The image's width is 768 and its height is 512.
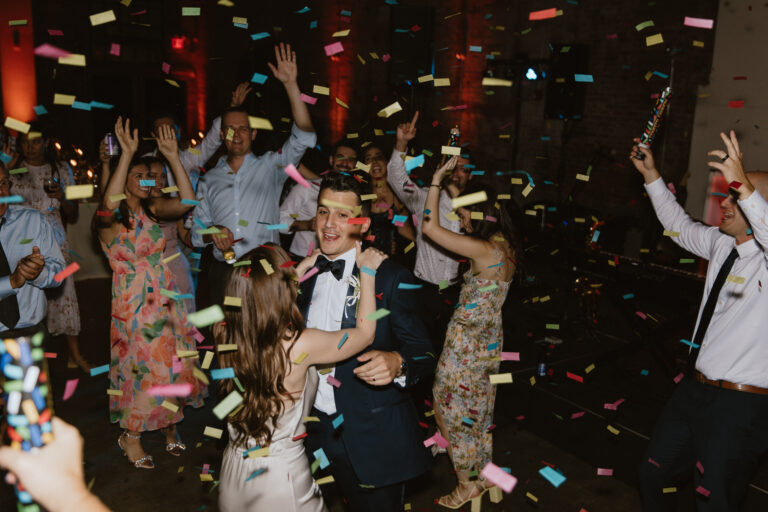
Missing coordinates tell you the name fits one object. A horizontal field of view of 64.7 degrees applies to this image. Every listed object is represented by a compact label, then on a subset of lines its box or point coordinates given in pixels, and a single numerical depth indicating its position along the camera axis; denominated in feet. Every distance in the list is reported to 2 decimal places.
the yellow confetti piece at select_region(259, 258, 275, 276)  6.60
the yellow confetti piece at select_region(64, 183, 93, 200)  9.07
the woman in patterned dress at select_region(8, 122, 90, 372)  15.89
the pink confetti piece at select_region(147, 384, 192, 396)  11.23
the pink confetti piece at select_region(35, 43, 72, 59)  10.10
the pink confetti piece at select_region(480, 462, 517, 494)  10.15
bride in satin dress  6.58
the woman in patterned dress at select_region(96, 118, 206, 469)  11.28
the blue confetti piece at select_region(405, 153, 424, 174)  11.88
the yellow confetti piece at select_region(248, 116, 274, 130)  11.98
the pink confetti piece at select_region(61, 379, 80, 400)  14.03
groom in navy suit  7.45
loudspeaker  30.25
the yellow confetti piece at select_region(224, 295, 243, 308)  6.56
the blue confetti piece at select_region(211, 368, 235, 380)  6.79
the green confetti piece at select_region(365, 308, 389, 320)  7.27
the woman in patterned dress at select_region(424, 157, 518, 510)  10.50
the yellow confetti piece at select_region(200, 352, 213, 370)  9.68
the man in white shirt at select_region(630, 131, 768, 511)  7.98
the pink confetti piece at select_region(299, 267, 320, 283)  8.27
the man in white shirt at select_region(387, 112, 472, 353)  14.35
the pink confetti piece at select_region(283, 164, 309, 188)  12.28
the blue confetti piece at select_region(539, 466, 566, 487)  11.55
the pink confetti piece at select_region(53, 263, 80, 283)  10.23
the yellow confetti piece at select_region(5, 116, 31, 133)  9.77
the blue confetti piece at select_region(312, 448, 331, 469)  7.73
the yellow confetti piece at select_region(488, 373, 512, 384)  10.67
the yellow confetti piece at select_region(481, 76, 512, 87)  36.58
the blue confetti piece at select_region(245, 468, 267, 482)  6.61
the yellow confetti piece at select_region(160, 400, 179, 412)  10.60
